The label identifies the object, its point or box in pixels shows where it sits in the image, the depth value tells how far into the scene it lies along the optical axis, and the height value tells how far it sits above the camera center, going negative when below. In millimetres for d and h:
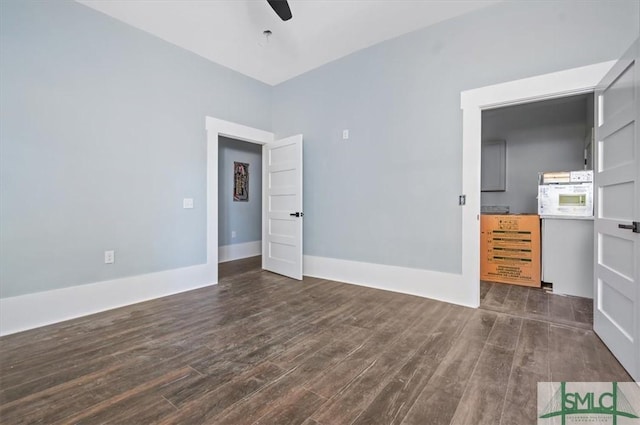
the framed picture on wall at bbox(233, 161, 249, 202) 5422 +534
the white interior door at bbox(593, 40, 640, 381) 1683 -18
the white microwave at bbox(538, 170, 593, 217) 3295 +164
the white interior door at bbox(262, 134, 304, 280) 3875 +21
